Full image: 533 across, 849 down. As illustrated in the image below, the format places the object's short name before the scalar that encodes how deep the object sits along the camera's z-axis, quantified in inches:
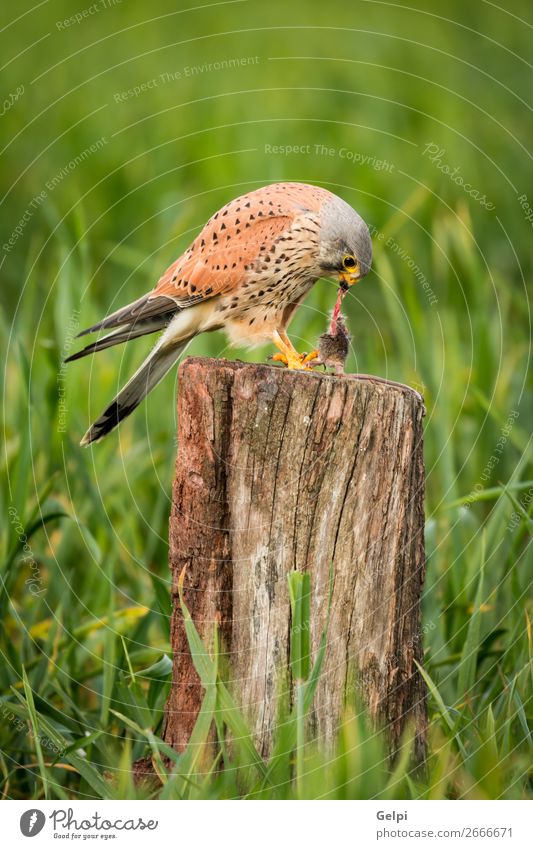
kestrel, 366.3
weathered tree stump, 303.1
